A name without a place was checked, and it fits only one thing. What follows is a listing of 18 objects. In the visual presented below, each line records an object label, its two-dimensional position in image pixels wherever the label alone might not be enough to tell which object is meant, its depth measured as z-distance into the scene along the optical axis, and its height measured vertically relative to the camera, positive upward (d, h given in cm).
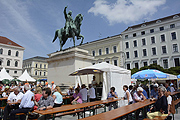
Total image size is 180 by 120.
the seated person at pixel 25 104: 473 -87
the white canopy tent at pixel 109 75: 913 +20
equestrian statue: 1460 +524
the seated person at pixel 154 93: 718 -79
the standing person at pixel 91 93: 796 -87
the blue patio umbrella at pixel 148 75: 978 +21
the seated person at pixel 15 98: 588 -83
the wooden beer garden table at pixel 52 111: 385 -93
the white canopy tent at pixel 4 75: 1962 +57
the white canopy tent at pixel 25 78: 1976 +12
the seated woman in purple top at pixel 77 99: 631 -96
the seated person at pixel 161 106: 433 -90
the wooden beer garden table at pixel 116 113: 345 -98
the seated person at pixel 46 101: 450 -73
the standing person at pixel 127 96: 663 -87
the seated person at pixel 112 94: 719 -84
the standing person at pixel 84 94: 694 -78
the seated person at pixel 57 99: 582 -86
